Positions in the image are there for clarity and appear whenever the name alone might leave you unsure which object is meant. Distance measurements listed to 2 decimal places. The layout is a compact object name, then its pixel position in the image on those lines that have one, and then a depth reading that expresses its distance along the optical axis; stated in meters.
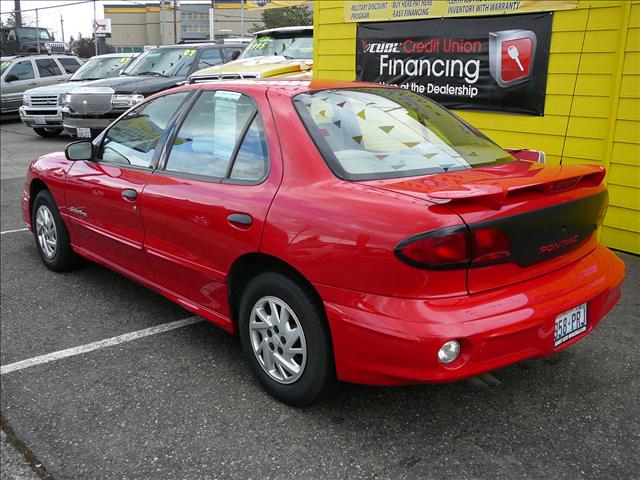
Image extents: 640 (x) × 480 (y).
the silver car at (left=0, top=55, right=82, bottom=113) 17.98
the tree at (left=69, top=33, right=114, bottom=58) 46.91
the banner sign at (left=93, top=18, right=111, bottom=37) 36.27
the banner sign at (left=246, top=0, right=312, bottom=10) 11.40
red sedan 2.51
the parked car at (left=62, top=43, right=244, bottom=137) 11.73
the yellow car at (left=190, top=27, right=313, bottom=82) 10.18
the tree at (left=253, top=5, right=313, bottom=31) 24.41
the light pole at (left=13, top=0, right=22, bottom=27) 28.38
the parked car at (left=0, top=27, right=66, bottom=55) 23.80
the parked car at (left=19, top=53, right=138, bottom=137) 14.59
